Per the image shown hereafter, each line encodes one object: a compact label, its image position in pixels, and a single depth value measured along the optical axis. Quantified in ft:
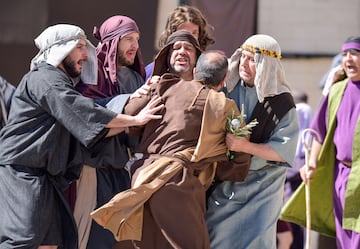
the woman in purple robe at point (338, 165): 43.65
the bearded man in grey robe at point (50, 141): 36.06
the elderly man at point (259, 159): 37.91
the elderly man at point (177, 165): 34.45
